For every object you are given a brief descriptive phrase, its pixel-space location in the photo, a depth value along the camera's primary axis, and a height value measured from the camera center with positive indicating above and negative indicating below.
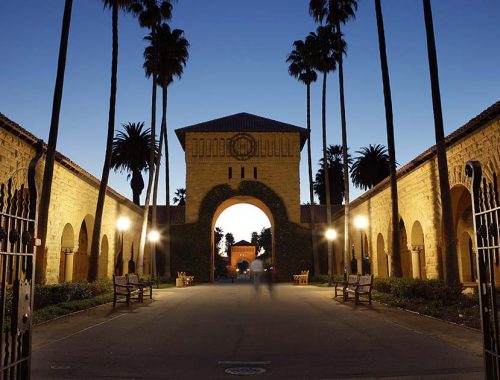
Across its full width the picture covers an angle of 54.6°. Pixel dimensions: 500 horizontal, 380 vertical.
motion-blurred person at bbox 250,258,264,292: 22.75 -0.20
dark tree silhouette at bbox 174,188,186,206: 82.11 +12.27
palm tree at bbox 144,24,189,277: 30.73 +13.37
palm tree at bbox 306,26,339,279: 30.06 +12.97
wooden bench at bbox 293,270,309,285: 32.38 -0.84
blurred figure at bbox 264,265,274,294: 22.96 -0.48
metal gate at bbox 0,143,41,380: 4.21 +0.05
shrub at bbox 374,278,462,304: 13.84 -0.76
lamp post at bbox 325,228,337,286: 29.67 +1.94
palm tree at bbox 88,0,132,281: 19.80 +5.33
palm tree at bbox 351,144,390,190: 59.81 +12.13
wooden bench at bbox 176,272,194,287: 30.14 -0.87
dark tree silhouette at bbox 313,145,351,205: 63.19 +11.65
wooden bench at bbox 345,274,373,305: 15.77 -0.71
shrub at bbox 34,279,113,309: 13.59 -0.77
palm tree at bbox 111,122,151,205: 48.88 +11.20
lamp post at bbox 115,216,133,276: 22.62 +2.10
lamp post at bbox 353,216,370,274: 23.86 +0.99
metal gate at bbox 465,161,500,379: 4.30 +0.13
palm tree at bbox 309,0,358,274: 26.56 +13.71
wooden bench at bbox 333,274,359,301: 17.22 -0.61
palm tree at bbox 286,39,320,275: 35.34 +14.48
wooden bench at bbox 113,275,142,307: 15.56 -0.65
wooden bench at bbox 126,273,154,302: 17.08 -0.57
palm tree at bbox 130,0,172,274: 26.53 +13.56
